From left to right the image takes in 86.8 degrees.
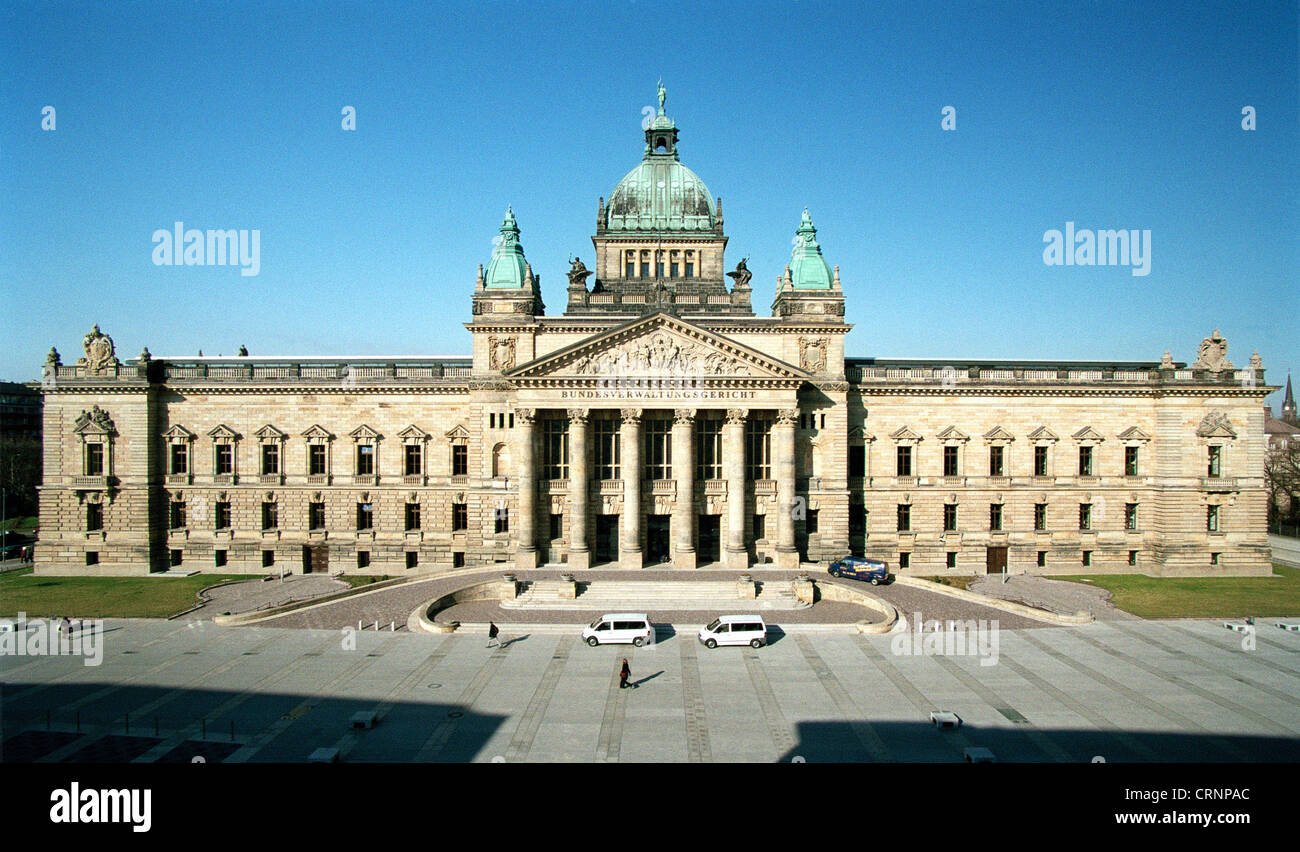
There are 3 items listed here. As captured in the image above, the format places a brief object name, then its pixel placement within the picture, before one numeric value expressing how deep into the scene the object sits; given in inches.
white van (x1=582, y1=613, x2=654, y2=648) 1453.0
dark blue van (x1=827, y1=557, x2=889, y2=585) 1956.2
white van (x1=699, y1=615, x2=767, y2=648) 1433.3
